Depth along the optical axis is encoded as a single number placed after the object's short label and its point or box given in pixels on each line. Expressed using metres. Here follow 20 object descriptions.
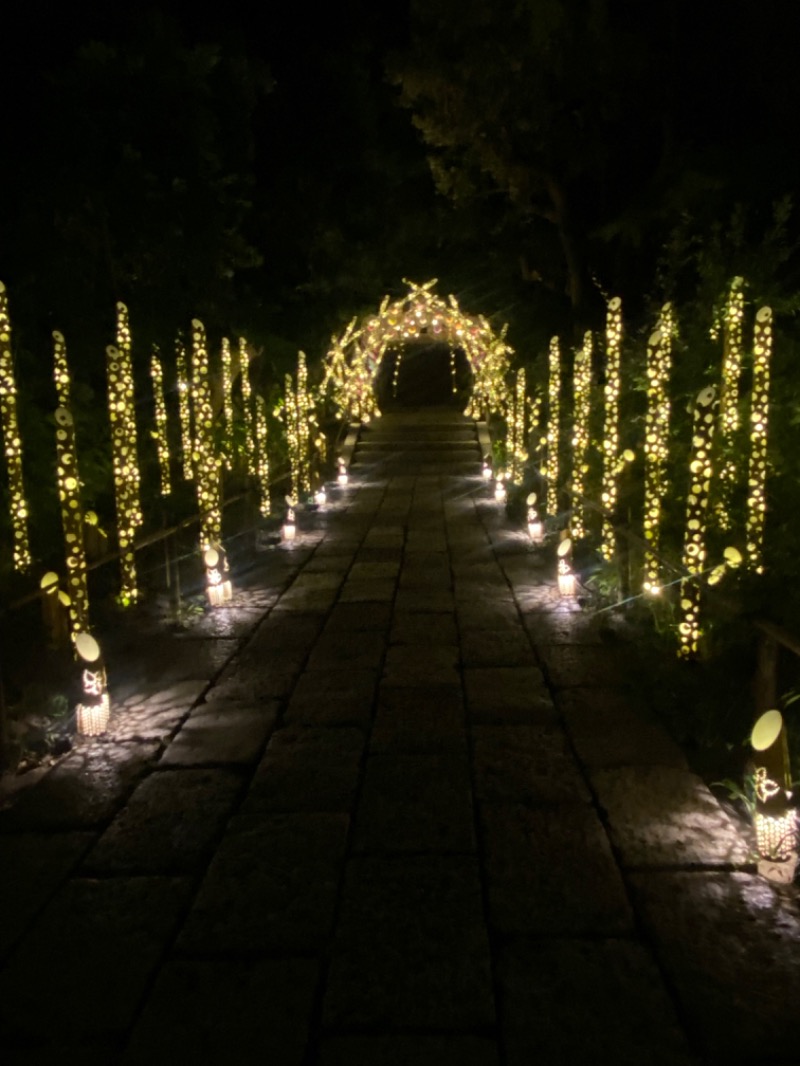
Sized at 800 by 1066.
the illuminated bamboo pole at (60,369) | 5.33
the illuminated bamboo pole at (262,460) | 11.37
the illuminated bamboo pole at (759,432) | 4.95
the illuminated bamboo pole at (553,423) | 9.90
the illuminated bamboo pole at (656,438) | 5.82
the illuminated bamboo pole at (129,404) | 6.86
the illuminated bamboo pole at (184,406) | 9.10
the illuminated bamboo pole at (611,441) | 6.77
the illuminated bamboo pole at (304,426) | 13.15
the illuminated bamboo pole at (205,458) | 7.95
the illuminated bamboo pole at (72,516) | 4.73
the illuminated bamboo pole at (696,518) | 4.83
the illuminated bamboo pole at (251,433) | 11.27
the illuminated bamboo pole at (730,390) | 5.74
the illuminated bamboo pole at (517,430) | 12.88
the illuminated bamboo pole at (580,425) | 7.95
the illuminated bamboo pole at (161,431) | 8.92
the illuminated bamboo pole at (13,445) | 5.78
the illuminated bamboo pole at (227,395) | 10.40
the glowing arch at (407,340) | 19.48
